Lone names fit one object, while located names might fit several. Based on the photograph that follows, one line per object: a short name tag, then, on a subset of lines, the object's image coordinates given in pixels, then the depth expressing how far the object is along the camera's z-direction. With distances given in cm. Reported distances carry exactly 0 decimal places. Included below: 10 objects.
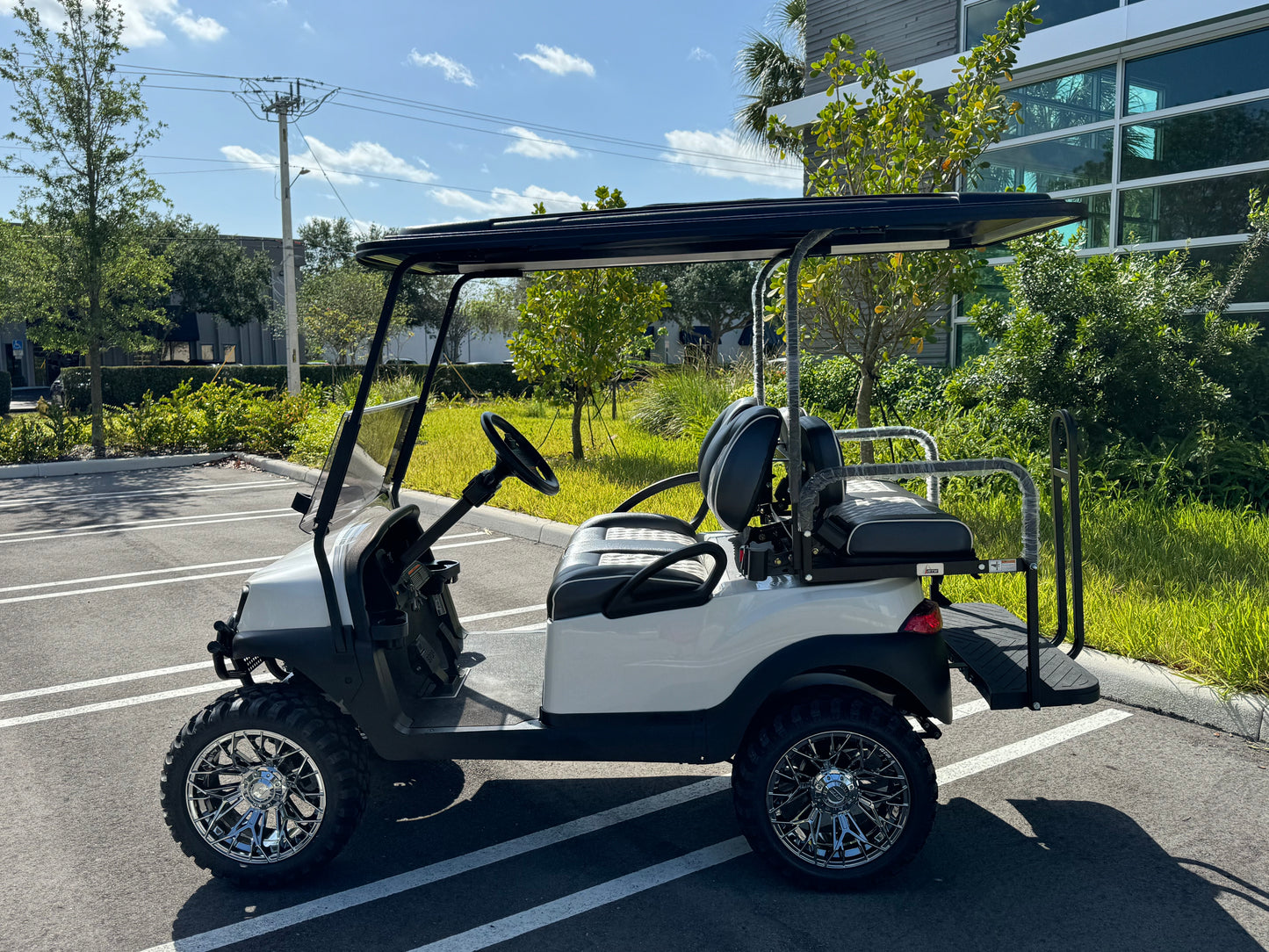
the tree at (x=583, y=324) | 1098
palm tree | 2594
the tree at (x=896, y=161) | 685
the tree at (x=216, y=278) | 4094
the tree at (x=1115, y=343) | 707
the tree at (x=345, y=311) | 3478
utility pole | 2014
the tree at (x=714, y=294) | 3394
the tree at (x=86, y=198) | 1298
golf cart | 275
